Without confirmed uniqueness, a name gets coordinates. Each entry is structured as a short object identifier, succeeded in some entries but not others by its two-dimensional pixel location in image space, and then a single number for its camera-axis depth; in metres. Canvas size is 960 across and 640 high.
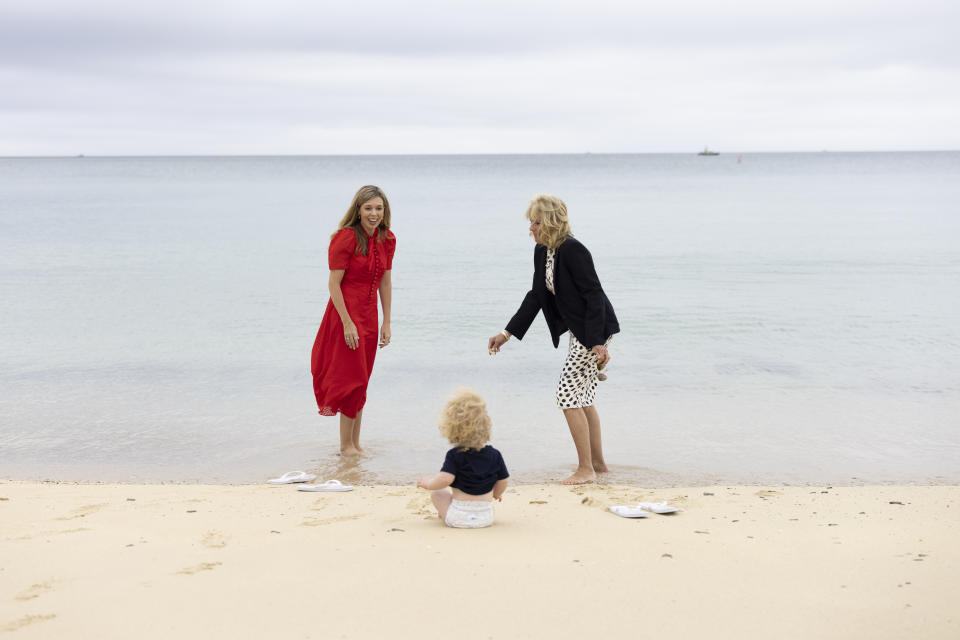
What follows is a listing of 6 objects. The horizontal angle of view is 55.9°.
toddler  4.28
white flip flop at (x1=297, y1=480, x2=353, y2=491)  5.48
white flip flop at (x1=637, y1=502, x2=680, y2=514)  4.78
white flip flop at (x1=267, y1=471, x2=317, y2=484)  5.76
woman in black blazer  5.50
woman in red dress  6.08
